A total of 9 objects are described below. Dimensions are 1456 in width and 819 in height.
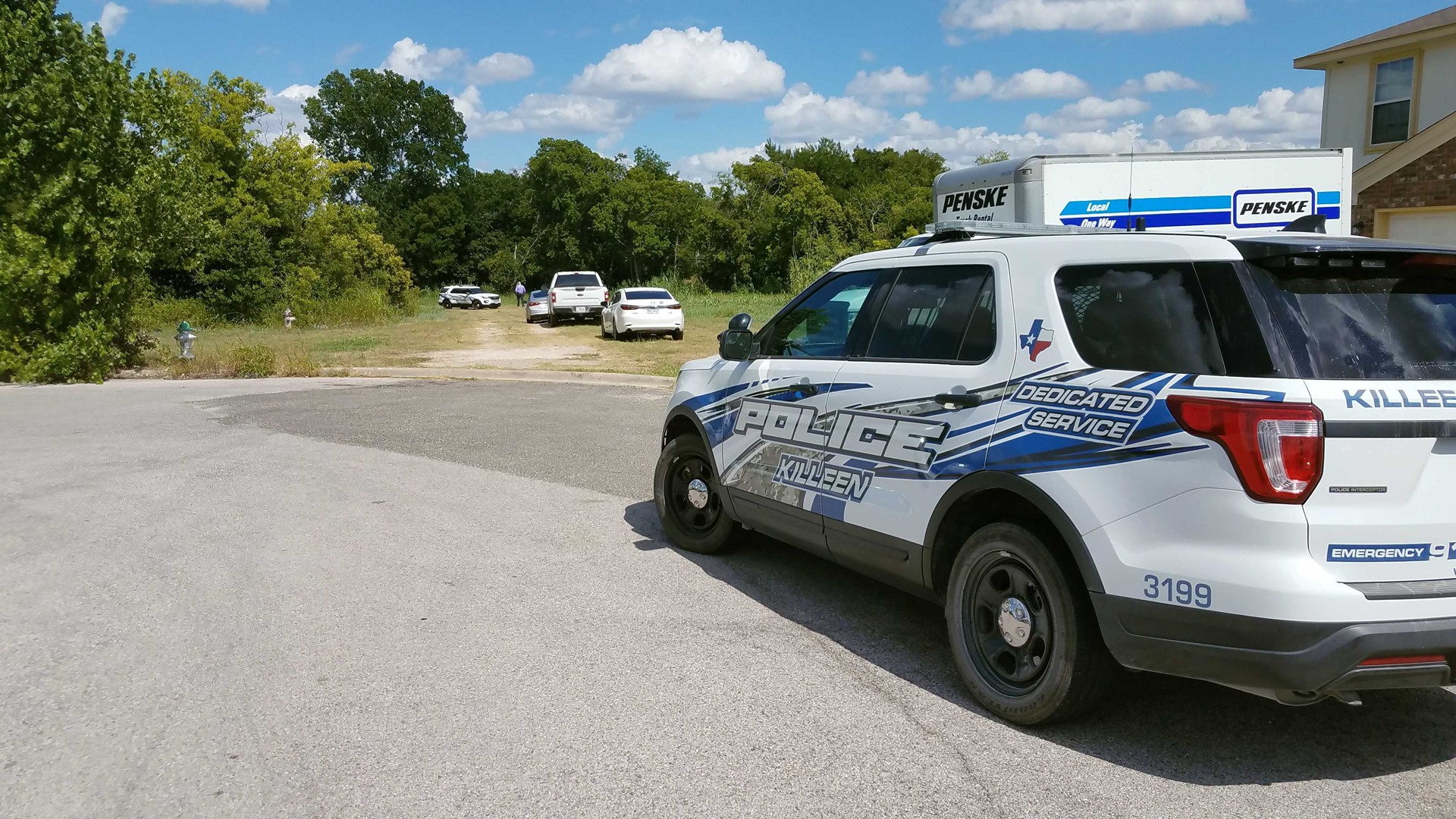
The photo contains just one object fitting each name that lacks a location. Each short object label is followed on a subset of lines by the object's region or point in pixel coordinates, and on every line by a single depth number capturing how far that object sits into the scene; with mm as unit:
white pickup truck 36594
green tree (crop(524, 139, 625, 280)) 71938
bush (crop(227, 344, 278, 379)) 20844
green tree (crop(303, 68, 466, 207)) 88625
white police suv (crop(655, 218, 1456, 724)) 3264
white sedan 29016
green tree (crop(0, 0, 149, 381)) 17797
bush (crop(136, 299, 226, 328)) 35531
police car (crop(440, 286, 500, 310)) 62656
